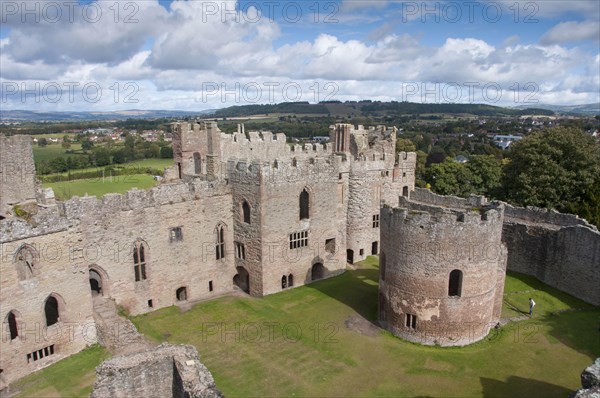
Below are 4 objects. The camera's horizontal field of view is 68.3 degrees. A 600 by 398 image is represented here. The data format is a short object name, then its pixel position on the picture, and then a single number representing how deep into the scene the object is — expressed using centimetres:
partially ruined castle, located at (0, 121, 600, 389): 1878
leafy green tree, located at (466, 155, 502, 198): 4947
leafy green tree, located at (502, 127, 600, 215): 3584
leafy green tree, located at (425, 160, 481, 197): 5000
